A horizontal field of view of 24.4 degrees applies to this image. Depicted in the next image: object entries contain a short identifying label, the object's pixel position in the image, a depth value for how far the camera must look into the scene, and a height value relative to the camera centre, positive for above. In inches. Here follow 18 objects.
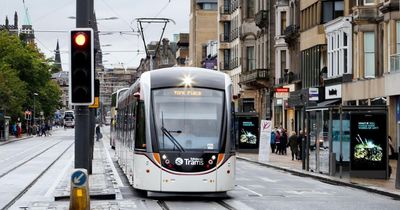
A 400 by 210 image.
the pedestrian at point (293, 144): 1973.3 -52.8
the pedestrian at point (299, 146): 1944.0 -56.3
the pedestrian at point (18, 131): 4387.8 -60.9
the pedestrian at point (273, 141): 2419.5 -57.0
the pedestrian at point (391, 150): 1803.5 -59.1
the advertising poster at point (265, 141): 1841.8 -44.2
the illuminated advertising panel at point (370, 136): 1248.8 -21.9
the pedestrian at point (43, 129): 4792.1 -57.4
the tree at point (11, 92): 3666.3 +108.3
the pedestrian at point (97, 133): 3752.5 -59.5
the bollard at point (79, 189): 677.3 -51.7
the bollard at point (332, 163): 1337.4 -63.4
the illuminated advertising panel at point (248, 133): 2300.7 -35.0
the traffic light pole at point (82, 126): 716.0 -6.0
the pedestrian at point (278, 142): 2303.2 -56.4
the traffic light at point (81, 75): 674.8 +31.7
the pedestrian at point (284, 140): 2243.6 -50.5
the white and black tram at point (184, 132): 883.4 -13.2
